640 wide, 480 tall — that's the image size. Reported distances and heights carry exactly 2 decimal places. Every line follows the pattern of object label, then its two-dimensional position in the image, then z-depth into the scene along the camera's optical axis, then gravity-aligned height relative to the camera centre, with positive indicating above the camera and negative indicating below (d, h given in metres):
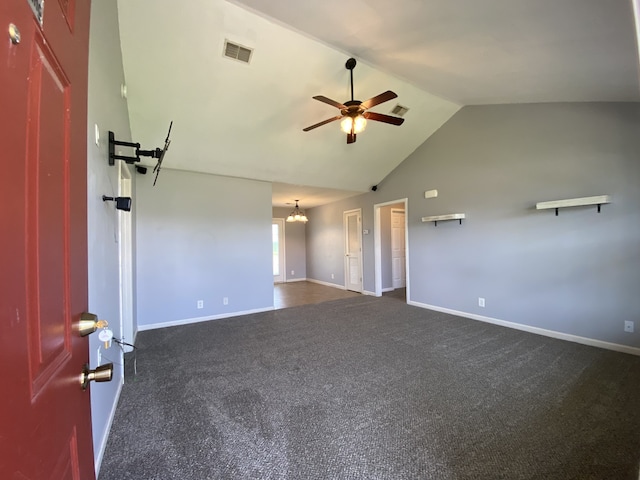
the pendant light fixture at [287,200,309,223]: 7.68 +0.72
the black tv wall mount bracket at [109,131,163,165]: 2.08 +0.76
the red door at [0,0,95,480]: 0.41 +0.00
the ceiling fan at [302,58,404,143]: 2.85 +1.38
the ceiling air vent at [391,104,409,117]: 4.11 +1.98
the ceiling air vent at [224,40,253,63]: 2.80 +2.02
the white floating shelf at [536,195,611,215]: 3.08 +0.39
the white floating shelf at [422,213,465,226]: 4.49 +0.35
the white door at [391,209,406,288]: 7.13 -0.25
